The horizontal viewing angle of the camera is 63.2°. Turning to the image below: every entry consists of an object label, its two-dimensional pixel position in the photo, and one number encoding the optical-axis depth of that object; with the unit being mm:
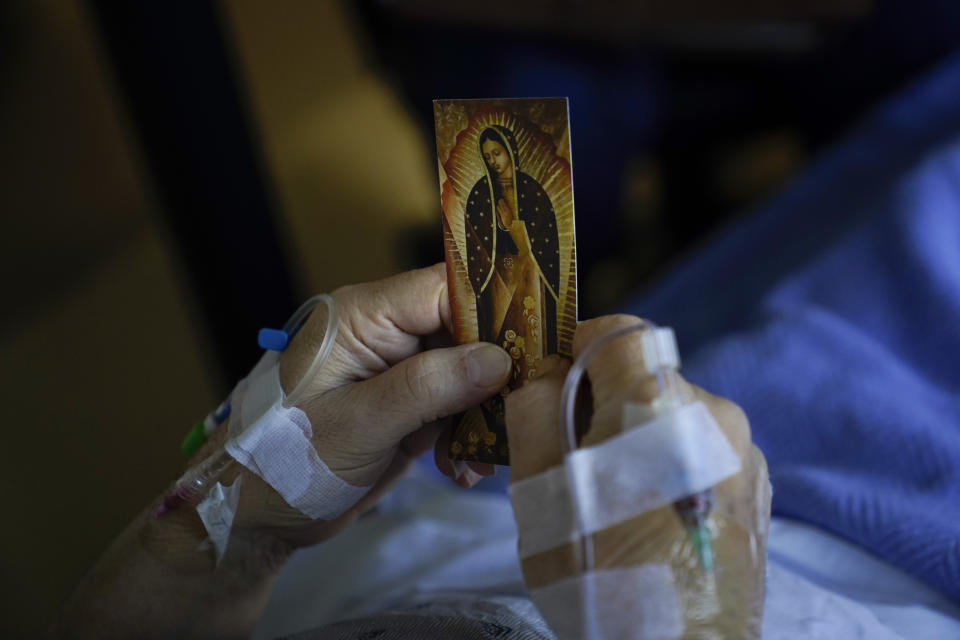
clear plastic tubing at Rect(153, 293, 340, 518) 688
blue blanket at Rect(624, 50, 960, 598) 855
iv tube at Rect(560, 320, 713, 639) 519
